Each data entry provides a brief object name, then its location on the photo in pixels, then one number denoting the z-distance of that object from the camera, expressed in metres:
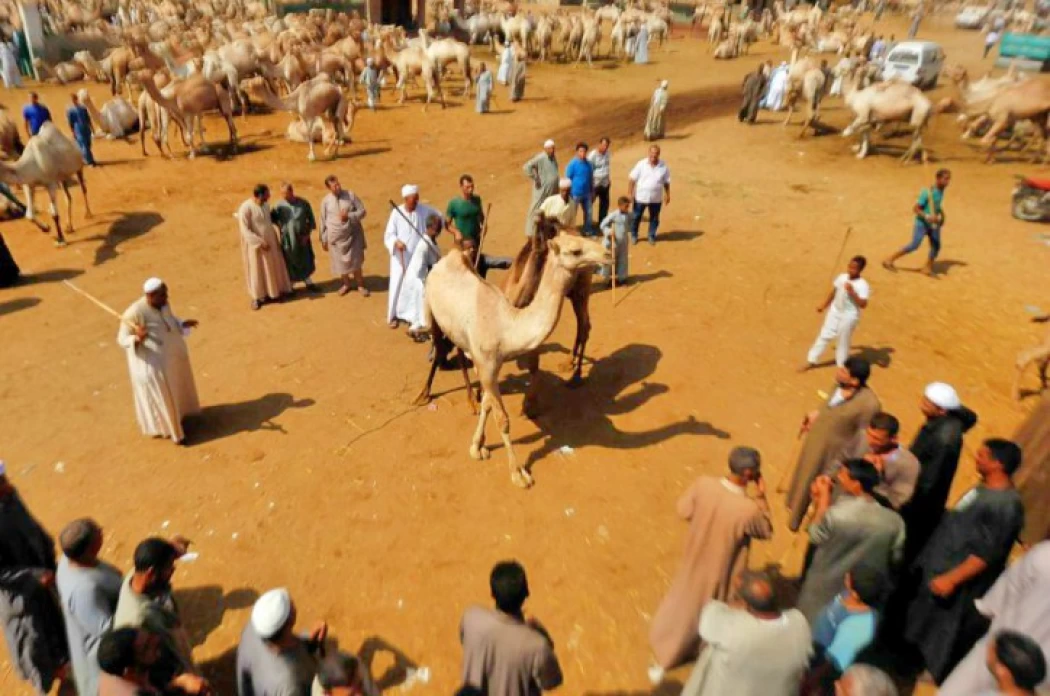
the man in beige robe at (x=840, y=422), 4.80
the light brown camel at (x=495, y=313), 5.64
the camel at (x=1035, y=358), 7.43
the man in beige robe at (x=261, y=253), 9.19
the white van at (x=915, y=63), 24.72
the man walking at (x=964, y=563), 3.74
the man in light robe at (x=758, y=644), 2.97
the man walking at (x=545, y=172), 10.53
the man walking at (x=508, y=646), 3.12
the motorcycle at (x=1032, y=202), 13.20
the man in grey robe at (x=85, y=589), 3.59
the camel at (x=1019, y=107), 16.75
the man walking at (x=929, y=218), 10.09
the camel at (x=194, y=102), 16.34
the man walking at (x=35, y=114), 14.06
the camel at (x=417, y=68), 21.80
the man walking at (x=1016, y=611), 3.30
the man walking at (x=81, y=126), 14.60
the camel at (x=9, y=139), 14.24
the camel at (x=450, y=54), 22.67
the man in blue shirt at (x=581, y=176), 10.91
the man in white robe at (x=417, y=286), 8.54
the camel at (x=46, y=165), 11.21
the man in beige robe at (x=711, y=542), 3.77
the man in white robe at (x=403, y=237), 8.84
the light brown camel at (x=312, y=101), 16.61
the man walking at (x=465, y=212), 8.66
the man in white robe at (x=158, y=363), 6.20
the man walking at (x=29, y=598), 3.89
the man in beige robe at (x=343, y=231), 9.59
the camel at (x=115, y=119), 17.12
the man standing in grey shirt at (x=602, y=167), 11.48
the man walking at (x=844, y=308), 7.41
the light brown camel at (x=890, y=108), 17.02
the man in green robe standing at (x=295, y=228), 9.59
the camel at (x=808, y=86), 19.66
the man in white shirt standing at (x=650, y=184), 11.20
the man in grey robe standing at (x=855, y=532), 3.70
